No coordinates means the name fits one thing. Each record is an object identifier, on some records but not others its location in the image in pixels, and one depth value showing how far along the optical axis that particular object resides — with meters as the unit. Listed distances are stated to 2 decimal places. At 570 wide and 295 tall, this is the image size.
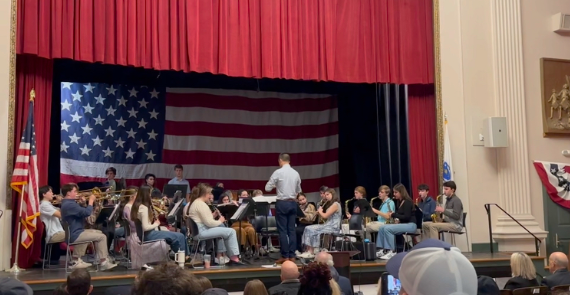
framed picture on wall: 13.03
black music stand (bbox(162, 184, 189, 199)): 11.64
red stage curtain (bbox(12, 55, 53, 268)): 10.34
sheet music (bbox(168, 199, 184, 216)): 10.28
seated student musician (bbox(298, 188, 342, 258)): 11.06
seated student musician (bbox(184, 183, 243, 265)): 9.86
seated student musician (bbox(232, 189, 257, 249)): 11.53
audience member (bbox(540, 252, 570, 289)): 6.76
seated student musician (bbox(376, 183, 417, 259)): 11.16
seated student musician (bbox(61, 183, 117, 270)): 9.62
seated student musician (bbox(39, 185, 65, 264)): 9.87
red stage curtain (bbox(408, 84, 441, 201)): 13.05
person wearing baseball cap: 2.01
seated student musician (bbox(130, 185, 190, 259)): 9.54
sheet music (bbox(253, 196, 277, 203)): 11.03
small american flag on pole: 9.65
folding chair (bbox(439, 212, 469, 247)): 11.41
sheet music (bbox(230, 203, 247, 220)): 9.98
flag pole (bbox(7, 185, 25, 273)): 9.61
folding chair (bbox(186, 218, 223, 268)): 9.92
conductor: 10.46
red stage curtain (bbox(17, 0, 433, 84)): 10.66
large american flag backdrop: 14.21
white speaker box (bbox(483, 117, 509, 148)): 12.36
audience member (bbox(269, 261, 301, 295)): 5.40
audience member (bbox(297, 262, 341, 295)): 4.55
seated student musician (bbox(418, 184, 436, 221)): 11.75
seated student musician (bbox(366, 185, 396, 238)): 11.46
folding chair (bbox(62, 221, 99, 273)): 9.51
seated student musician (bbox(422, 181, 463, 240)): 11.38
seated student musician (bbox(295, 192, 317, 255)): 12.37
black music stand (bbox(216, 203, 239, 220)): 10.36
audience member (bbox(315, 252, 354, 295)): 6.01
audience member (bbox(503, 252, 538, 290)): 6.51
